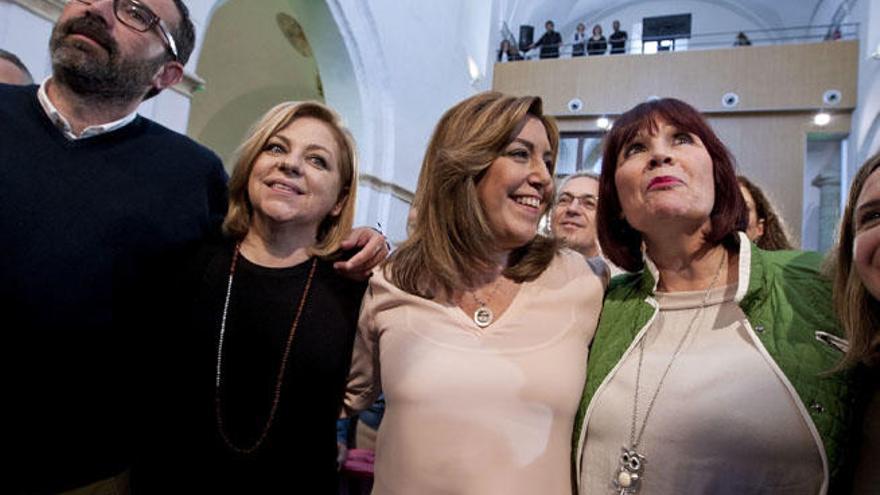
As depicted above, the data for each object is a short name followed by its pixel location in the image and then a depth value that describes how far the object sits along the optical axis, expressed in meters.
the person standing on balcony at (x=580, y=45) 14.00
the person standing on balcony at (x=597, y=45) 13.98
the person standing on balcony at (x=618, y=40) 13.80
